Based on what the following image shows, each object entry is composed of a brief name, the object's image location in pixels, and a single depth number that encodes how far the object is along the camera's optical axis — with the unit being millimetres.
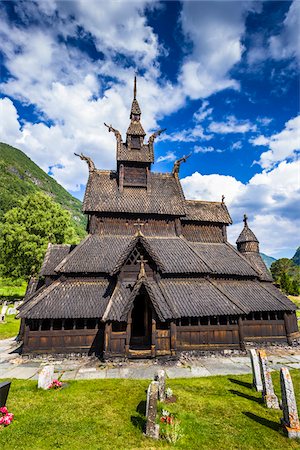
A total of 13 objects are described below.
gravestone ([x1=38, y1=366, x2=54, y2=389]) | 11203
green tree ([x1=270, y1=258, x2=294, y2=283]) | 78125
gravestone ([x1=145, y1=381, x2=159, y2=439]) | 7594
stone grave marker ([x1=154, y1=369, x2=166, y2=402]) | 10070
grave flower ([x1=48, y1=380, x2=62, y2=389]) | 11406
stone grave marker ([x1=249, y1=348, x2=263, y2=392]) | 11495
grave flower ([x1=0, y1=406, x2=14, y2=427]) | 8086
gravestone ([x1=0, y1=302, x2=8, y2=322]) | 28547
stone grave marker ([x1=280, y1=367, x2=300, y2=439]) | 7723
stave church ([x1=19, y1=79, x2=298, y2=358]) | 16734
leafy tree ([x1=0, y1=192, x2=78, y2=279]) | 39406
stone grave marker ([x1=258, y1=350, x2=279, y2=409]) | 9961
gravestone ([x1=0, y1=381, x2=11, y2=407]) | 8555
